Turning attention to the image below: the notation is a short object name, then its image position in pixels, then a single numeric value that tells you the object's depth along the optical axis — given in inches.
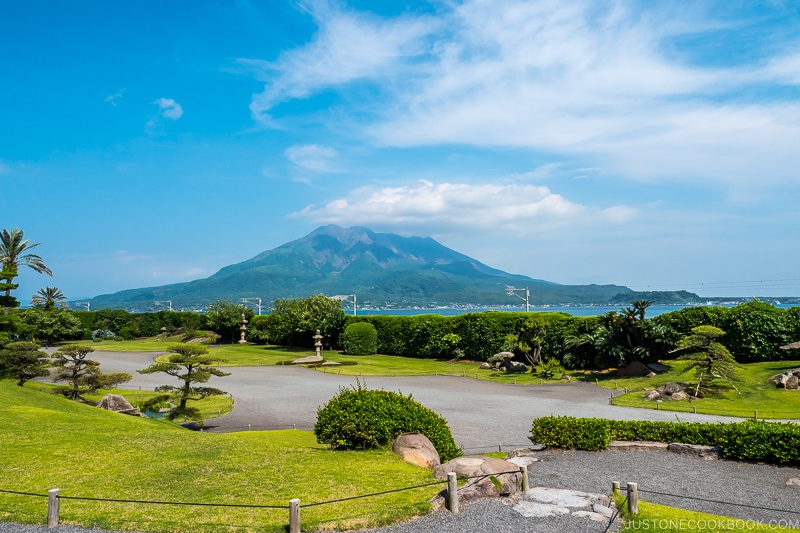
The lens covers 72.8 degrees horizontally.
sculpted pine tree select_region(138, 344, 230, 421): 860.6
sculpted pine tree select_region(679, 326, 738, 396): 927.7
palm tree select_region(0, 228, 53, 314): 2020.2
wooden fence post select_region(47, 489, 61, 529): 340.5
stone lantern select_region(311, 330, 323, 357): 1846.7
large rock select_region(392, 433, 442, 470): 495.7
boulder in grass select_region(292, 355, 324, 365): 1642.3
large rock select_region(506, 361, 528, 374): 1393.9
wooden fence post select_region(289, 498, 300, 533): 322.3
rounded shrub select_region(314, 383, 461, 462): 532.4
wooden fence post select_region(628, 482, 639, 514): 351.6
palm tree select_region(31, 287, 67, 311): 2659.9
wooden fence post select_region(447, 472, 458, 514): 365.4
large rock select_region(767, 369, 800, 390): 918.4
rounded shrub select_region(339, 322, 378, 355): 1914.4
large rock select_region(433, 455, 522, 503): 393.4
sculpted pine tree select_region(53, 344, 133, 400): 975.6
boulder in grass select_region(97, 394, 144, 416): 920.9
